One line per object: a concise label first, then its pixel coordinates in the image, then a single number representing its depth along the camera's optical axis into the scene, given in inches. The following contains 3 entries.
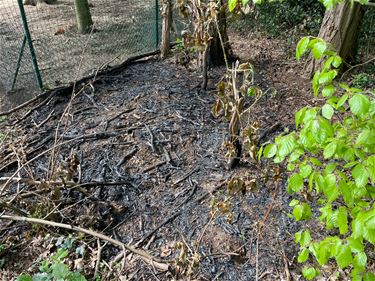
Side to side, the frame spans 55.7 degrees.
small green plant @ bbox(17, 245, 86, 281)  78.2
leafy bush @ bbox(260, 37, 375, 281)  52.9
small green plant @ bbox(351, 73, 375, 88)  183.2
